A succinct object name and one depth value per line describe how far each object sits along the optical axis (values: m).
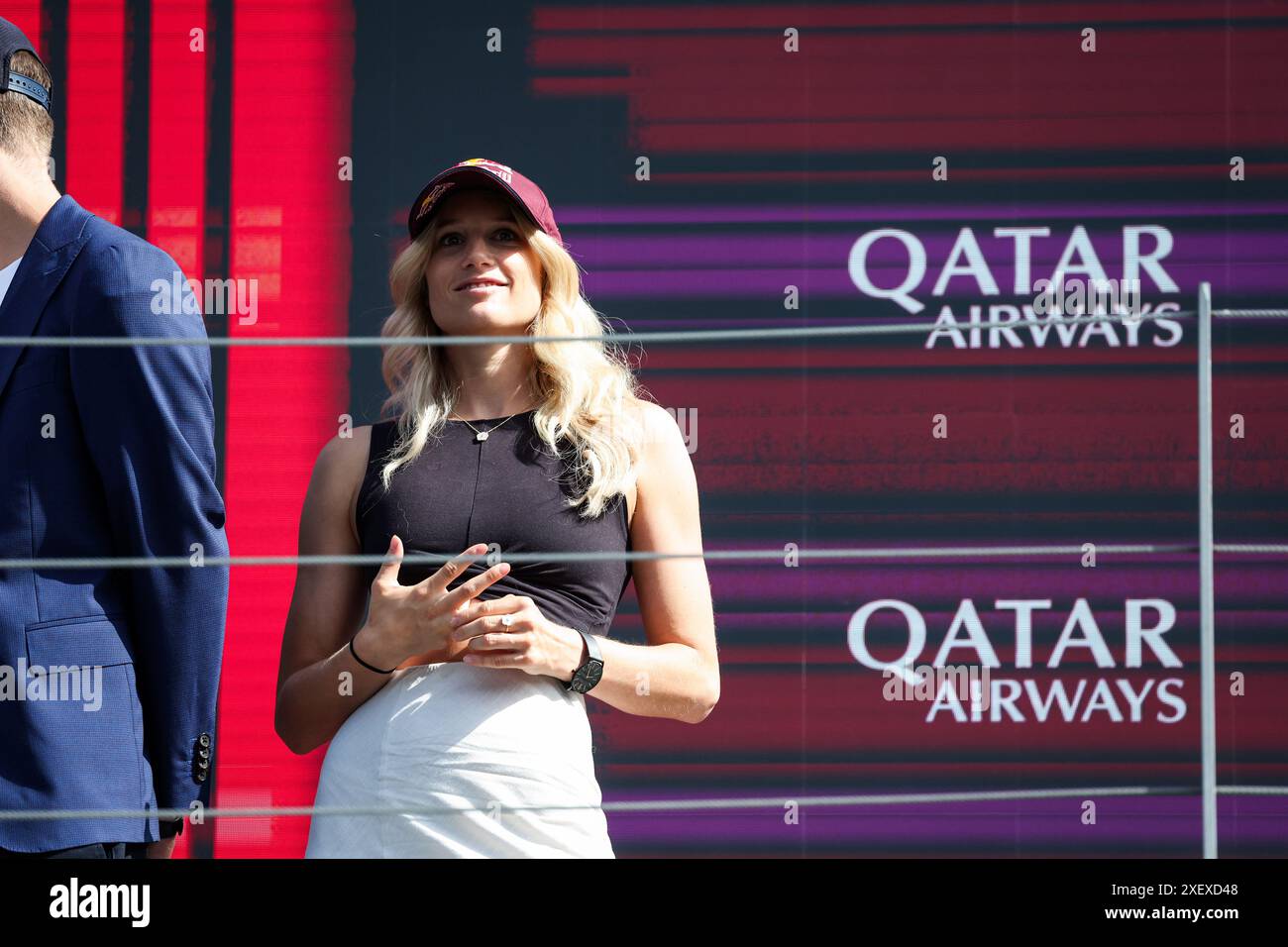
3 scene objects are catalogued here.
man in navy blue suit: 4.39
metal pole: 4.44
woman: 4.50
